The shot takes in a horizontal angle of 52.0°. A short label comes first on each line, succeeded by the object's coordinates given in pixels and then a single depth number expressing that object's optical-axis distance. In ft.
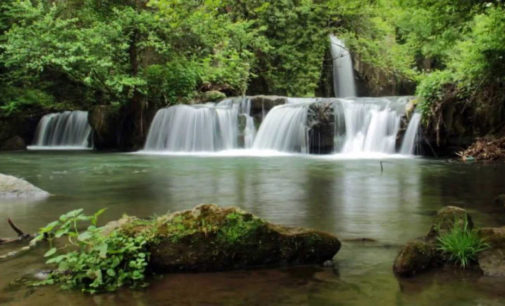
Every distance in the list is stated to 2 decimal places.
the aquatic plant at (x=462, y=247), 13.98
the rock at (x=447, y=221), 15.36
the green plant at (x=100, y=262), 12.67
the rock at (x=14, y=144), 79.87
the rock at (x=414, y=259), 13.38
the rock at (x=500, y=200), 23.23
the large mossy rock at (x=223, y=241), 13.88
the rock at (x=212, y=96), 78.33
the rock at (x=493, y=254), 13.42
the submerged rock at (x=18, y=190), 26.27
